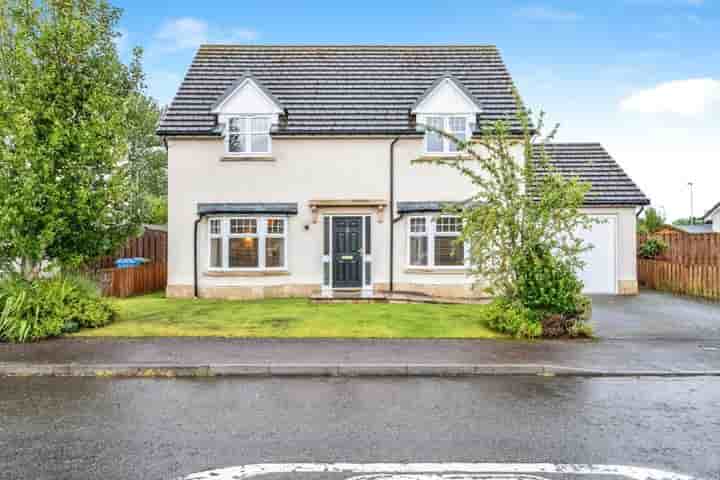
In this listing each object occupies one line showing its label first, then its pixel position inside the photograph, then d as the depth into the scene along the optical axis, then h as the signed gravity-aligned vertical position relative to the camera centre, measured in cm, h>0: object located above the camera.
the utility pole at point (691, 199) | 6646 +657
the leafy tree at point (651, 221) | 2832 +146
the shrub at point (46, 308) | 966 -134
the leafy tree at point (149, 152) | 3747 +769
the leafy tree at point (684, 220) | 5799 +403
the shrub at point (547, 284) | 1018 -83
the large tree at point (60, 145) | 1006 +217
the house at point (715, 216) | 2808 +180
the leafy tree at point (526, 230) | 1023 +33
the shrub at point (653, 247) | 2045 -7
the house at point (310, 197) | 1639 +168
